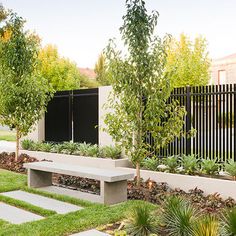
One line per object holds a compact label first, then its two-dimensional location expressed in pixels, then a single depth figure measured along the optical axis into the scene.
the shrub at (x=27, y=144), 15.03
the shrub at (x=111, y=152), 11.87
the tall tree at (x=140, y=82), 9.26
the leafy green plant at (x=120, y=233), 5.92
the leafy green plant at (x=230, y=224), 5.46
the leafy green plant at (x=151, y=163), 10.37
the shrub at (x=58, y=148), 13.84
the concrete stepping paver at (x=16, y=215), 7.02
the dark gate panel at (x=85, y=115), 13.73
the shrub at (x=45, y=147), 14.20
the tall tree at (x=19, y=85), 13.22
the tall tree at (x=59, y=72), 38.28
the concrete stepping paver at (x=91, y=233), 6.21
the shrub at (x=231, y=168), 9.09
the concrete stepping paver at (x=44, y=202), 7.73
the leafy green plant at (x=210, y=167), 9.51
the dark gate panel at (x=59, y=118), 15.12
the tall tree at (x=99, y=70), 63.96
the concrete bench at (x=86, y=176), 7.99
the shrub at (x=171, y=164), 10.06
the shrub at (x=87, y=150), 12.51
